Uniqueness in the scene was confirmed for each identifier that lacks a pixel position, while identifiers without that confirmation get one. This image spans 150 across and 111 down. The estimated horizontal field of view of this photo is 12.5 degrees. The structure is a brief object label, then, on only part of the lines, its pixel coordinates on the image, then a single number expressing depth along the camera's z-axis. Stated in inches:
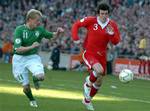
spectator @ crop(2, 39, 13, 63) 1818.4
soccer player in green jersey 653.9
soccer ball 764.6
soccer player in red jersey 681.0
